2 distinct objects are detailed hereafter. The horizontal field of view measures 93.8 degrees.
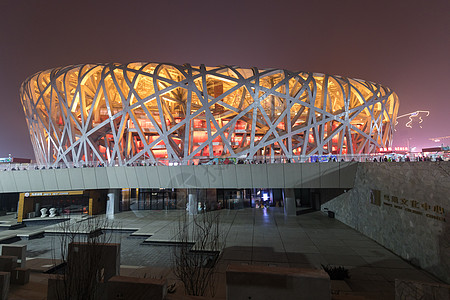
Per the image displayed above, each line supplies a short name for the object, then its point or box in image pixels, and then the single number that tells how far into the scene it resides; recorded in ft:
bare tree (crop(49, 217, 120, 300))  18.61
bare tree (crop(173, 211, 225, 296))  24.46
